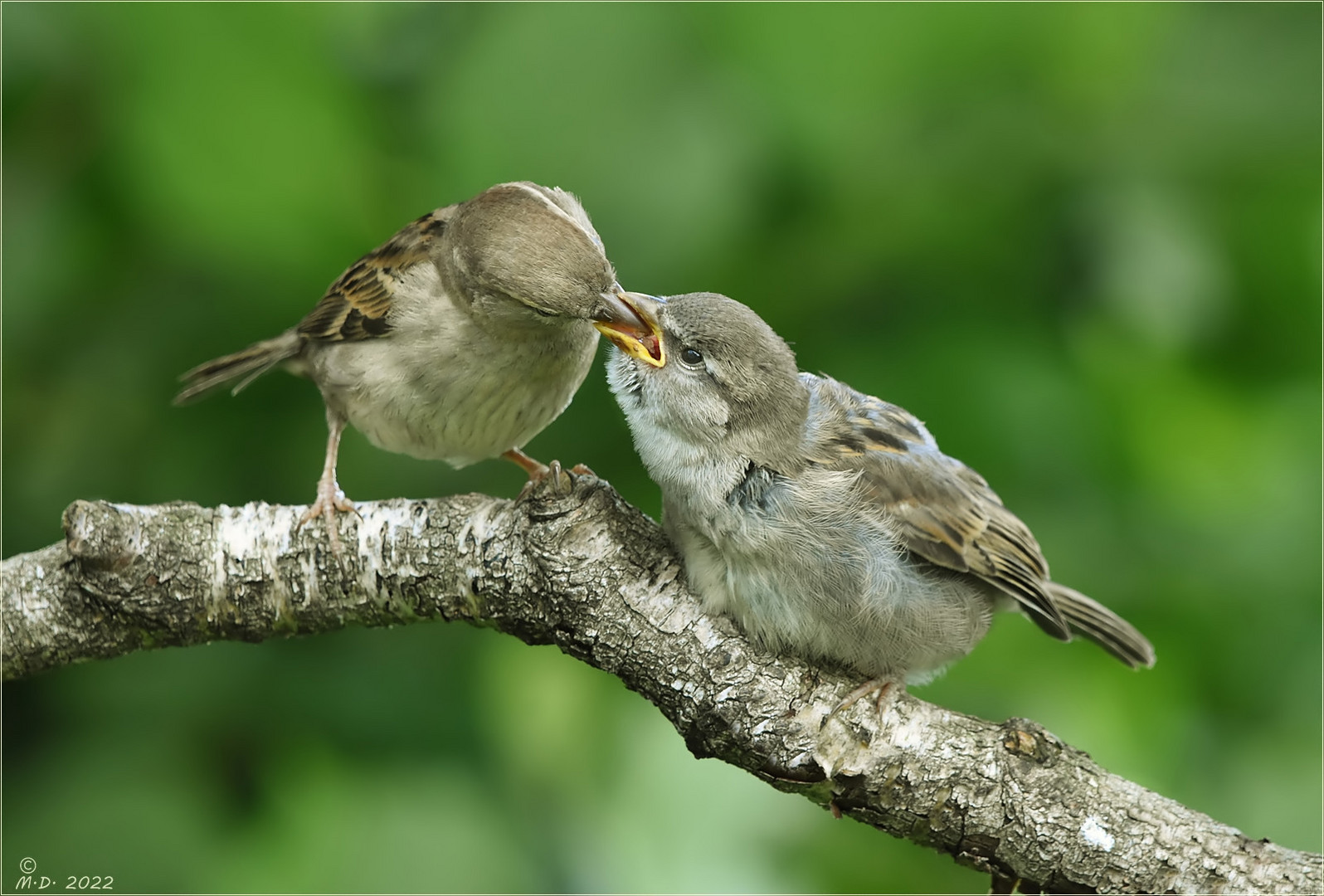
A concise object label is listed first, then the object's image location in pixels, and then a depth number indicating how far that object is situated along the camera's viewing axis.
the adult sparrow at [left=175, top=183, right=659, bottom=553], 5.12
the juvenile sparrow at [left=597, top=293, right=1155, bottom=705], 4.51
